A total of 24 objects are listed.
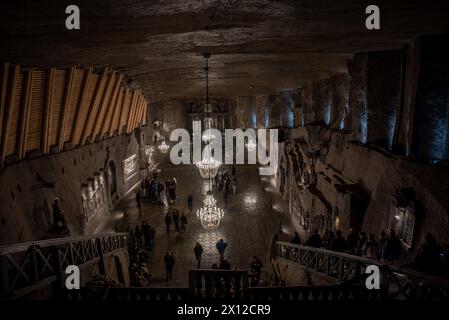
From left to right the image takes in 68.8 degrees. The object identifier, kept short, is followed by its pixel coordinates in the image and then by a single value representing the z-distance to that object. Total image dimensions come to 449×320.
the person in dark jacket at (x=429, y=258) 5.29
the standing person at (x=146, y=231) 12.13
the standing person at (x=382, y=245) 7.28
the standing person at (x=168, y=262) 9.90
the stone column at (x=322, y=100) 15.92
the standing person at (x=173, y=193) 17.23
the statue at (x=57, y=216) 9.54
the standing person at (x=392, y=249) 7.14
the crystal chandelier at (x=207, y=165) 11.99
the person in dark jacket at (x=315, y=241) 8.76
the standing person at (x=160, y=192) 17.53
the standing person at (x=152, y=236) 12.24
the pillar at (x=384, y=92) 9.77
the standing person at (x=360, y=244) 7.99
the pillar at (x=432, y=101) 7.39
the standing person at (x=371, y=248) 7.38
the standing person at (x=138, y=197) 15.98
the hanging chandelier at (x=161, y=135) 28.03
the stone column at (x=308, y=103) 17.65
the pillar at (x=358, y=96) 10.38
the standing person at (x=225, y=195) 17.45
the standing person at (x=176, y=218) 13.91
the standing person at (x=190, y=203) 15.97
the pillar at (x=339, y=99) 13.82
